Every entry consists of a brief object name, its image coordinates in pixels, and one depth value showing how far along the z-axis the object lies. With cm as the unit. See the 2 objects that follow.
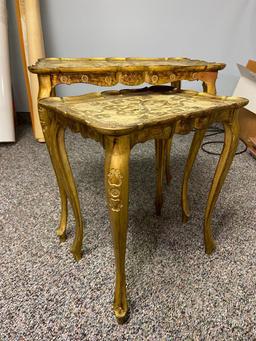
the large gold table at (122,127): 51
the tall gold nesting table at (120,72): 72
